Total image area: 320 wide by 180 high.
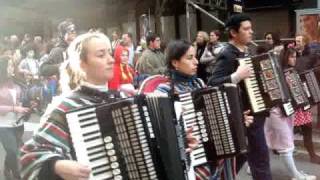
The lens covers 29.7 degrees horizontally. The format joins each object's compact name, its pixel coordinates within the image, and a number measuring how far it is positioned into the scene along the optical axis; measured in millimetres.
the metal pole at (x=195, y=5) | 14173
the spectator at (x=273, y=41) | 8500
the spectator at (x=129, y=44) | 10842
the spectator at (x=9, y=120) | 6375
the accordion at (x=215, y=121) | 4051
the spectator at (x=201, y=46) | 10812
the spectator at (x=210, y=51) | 10542
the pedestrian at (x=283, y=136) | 6543
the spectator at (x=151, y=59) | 9516
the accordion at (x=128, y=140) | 2799
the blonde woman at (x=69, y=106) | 2891
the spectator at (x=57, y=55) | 7266
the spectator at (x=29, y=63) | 11844
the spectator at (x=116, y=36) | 13795
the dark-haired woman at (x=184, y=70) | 4219
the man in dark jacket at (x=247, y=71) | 5094
